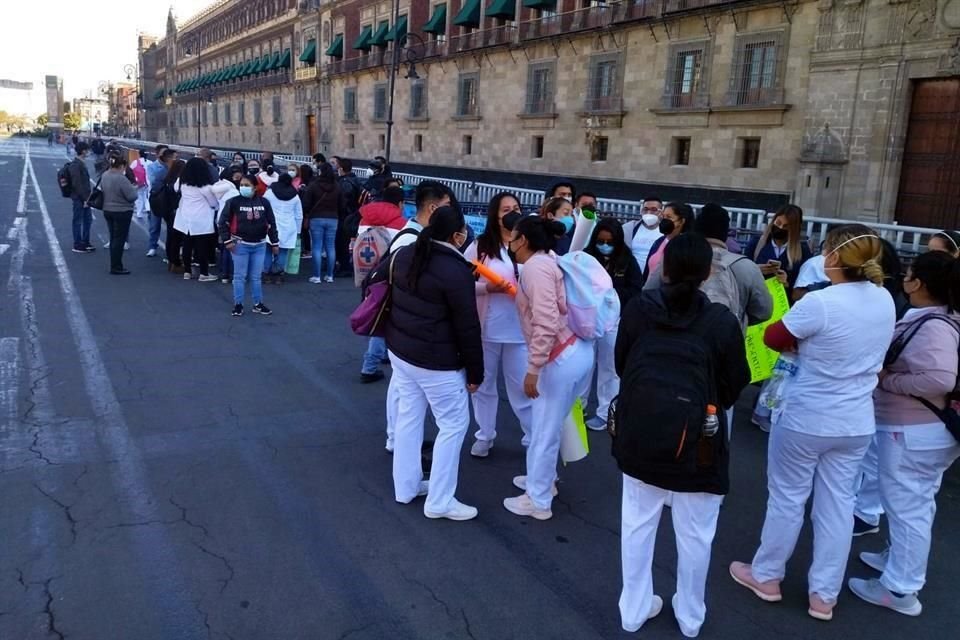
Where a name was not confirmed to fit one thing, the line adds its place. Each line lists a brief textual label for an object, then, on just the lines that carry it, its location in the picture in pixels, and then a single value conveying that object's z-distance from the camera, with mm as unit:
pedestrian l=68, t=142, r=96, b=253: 13008
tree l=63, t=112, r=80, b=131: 122775
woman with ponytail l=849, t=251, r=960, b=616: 3221
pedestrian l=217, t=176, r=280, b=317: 8633
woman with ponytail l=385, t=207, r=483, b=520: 3869
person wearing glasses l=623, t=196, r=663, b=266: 6750
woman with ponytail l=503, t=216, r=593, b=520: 3908
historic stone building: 18016
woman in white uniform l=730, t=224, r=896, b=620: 3041
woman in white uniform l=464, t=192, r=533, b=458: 4562
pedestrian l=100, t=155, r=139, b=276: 11008
